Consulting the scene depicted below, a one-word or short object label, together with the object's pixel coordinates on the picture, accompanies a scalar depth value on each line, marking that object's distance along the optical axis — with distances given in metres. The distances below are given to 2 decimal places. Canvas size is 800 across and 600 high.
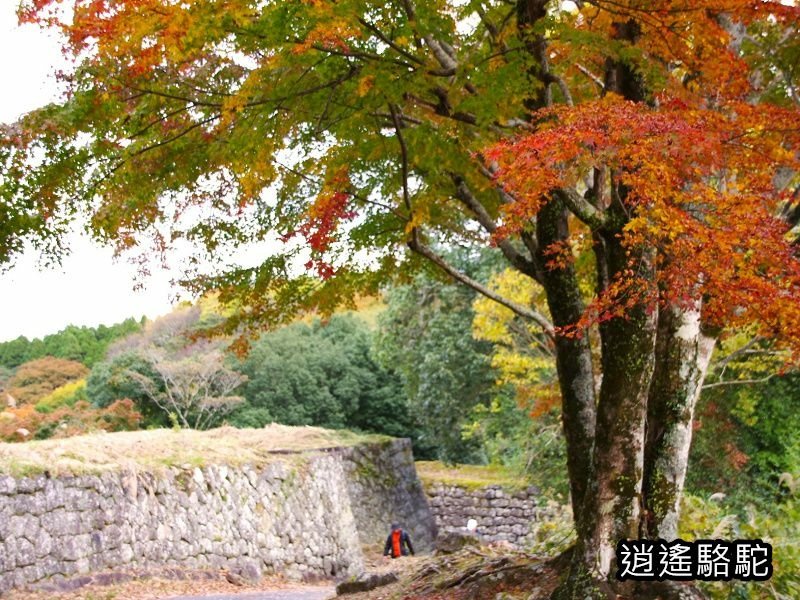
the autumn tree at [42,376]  29.33
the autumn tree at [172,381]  23.42
